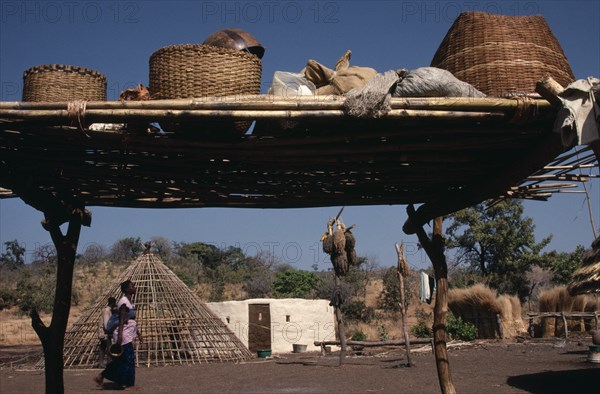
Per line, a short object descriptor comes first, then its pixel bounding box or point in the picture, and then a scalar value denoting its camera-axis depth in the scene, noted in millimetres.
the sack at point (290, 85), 3352
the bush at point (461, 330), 20000
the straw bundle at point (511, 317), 20000
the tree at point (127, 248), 45062
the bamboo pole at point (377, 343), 14437
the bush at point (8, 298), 27625
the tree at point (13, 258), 42028
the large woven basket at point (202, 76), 3244
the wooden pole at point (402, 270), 13656
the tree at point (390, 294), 27766
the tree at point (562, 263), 26438
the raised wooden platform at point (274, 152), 3016
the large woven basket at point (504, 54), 3586
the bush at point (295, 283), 29770
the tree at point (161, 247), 43406
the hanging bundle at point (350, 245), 13945
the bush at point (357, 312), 25719
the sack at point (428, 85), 3115
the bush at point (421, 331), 19766
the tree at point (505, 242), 28547
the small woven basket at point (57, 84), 3656
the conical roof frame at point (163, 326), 14086
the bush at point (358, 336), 19438
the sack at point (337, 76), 3379
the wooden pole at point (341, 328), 13539
